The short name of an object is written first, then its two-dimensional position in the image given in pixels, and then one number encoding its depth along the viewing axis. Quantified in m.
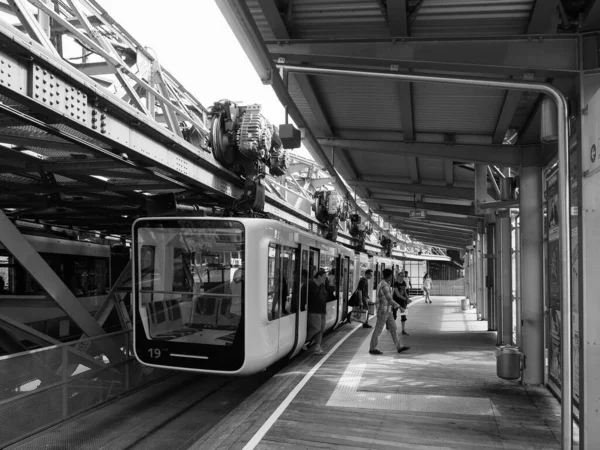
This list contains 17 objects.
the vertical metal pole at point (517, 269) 8.63
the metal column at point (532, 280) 8.06
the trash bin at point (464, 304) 25.63
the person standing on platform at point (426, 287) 31.91
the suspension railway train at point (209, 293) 8.02
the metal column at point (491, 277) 15.00
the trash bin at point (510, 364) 7.89
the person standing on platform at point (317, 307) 11.20
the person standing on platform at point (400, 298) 13.48
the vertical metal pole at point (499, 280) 11.06
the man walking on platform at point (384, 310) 11.00
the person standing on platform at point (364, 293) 16.66
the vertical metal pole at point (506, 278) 10.54
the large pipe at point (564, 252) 4.47
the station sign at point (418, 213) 18.61
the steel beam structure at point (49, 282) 7.61
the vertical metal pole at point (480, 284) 19.32
